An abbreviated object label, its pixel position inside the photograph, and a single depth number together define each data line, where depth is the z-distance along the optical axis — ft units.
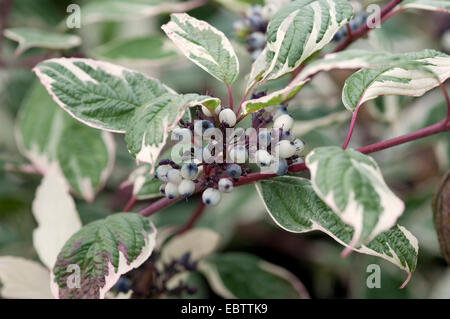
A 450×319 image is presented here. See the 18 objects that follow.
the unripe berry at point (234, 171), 1.16
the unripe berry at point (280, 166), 1.16
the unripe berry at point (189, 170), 1.17
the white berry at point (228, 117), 1.16
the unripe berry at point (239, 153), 1.14
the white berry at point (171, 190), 1.20
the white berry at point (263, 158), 1.14
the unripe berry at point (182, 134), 1.16
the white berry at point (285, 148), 1.15
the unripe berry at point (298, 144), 1.19
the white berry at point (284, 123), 1.18
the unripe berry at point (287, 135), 1.17
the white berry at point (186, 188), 1.18
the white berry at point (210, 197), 1.18
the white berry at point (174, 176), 1.19
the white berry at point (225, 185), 1.17
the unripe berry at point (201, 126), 1.16
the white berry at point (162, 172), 1.21
